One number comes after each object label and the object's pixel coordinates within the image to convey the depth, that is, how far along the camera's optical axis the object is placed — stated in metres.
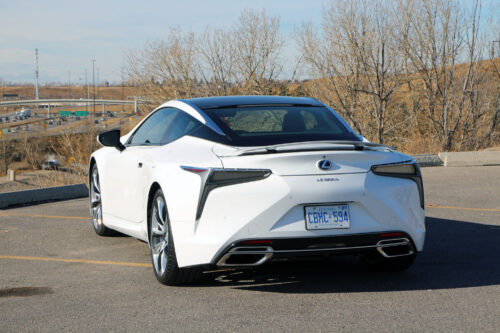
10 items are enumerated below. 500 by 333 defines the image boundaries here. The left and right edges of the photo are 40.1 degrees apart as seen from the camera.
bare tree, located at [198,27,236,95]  30.42
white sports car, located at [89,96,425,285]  4.94
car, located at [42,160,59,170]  87.03
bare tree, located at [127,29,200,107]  31.59
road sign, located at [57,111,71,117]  177.12
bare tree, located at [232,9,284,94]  29.83
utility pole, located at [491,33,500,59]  25.52
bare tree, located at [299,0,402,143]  24.41
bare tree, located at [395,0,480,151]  24.48
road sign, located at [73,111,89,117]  168.57
